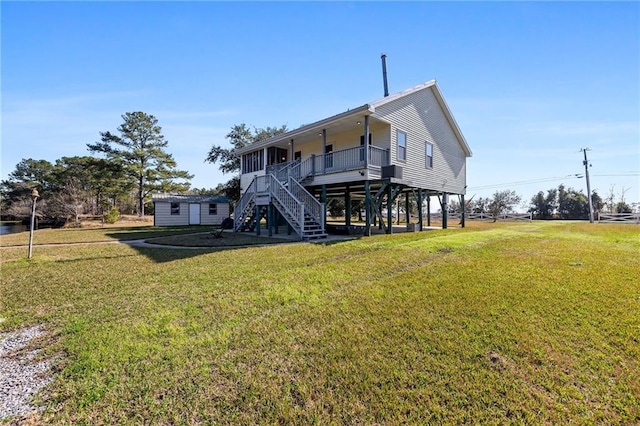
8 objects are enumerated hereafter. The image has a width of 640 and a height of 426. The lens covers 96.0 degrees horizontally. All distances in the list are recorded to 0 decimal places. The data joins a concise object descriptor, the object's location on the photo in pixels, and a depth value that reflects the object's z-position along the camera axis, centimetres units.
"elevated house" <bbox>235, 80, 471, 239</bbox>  1242
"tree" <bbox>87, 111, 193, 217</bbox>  3419
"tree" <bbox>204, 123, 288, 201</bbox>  3133
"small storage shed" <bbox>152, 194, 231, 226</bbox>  2561
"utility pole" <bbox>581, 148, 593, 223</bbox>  2994
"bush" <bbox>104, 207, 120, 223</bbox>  2751
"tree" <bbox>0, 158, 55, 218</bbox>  3802
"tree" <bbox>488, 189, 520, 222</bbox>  4503
